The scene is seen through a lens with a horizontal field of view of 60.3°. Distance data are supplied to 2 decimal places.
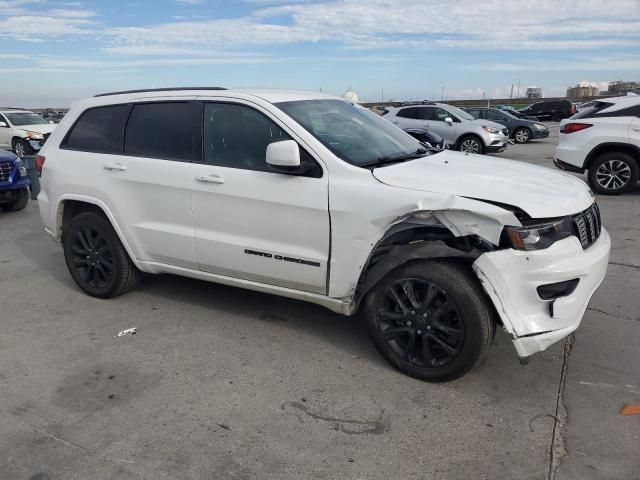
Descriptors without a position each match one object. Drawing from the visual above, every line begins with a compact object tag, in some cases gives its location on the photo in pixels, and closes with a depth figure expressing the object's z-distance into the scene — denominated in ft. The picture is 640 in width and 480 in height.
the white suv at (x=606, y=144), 29.78
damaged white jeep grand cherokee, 10.24
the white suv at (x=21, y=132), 57.88
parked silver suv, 53.57
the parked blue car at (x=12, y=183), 29.45
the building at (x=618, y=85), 260.21
